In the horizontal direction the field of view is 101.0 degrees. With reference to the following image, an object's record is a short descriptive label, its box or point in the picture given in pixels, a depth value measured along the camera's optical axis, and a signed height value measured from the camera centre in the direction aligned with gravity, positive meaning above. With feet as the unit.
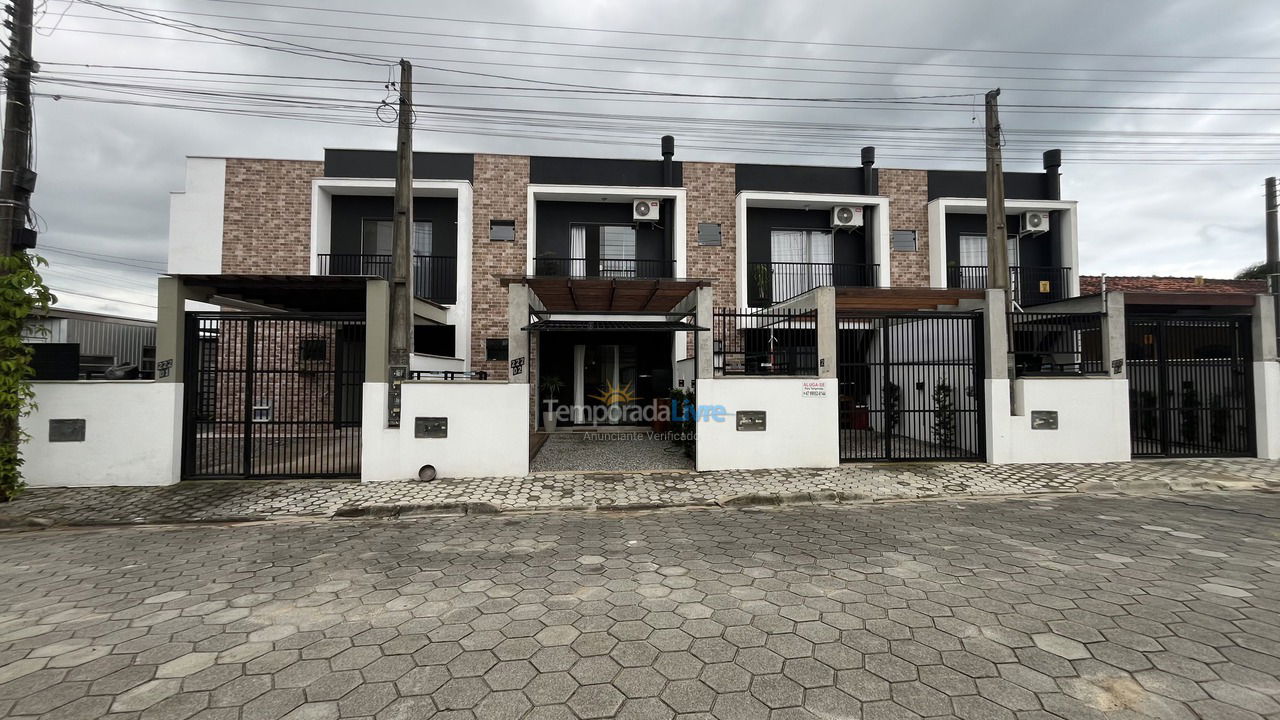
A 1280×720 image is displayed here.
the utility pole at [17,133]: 21.76 +10.16
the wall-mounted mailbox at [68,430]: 23.48 -2.41
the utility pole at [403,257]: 25.09 +5.91
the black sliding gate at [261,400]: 25.02 -1.19
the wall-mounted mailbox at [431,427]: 25.13 -2.43
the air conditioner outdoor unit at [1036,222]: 48.47 +14.15
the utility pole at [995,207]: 30.04 +9.70
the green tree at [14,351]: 21.15 +1.04
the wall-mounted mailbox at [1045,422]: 28.81 -2.52
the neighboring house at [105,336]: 52.08 +4.34
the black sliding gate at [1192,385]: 30.45 -0.54
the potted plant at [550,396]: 44.15 -1.73
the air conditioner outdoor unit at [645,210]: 45.16 +14.30
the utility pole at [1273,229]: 54.70 +15.23
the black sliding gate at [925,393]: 29.58 -1.10
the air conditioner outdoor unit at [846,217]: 47.39 +14.32
